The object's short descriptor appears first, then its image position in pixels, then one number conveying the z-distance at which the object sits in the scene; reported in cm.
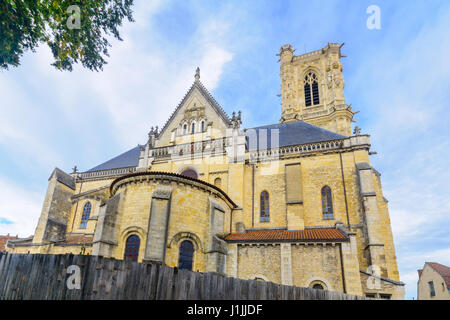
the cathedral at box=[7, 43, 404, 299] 1444
